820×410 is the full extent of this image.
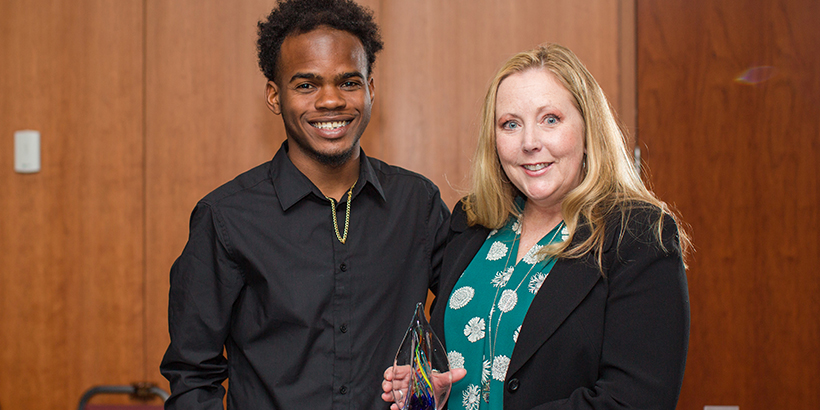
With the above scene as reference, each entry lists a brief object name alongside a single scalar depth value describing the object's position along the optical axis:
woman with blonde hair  1.02
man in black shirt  1.32
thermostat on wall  2.20
